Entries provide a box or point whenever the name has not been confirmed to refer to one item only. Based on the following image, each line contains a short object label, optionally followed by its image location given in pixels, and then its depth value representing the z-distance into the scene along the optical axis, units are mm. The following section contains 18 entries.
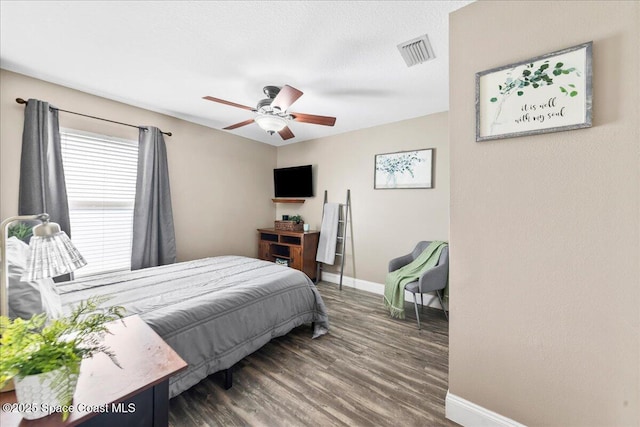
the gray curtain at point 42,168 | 2309
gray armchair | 2557
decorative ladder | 4020
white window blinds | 2680
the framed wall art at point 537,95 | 1178
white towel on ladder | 4102
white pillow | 1235
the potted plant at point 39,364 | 673
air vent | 1827
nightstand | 717
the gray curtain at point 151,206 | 3053
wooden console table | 4086
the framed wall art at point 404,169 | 3314
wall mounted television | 4438
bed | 1643
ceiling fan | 2441
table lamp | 821
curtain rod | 2283
